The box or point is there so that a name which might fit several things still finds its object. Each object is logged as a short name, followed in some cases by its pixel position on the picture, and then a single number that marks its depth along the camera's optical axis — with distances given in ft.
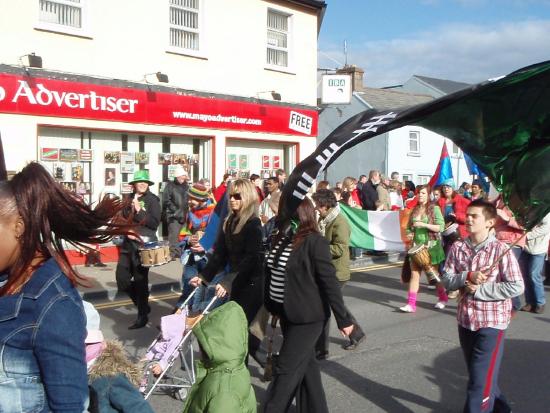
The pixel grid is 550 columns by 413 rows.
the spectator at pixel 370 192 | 48.57
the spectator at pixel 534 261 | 29.73
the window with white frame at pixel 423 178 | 119.05
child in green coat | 10.26
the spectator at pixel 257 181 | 45.20
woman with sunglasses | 18.37
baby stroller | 16.70
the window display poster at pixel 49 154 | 42.47
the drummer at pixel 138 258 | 25.71
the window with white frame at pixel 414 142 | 116.20
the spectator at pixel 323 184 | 37.52
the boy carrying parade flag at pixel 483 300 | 13.99
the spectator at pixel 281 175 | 44.09
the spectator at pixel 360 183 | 51.26
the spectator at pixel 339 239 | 22.95
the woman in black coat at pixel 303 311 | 14.65
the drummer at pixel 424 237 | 29.94
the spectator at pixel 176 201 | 43.24
